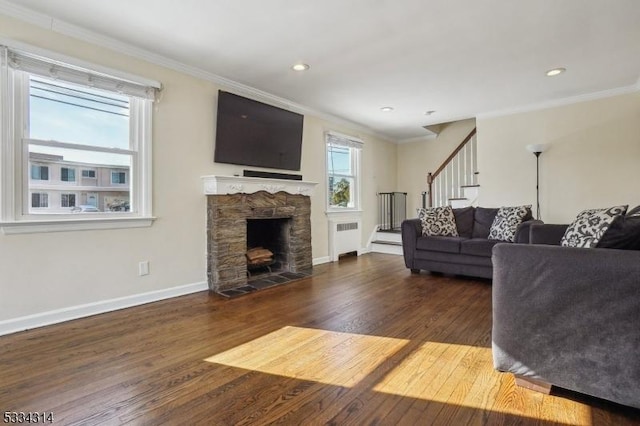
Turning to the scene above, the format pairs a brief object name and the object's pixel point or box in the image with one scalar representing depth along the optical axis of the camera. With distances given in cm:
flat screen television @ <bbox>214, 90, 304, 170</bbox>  377
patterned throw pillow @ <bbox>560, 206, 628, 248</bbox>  184
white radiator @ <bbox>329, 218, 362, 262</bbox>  543
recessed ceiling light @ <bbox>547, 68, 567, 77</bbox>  355
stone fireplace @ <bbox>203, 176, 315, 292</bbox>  361
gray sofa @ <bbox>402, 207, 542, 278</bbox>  391
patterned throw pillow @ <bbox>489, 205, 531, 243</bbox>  397
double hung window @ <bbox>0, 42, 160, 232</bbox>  245
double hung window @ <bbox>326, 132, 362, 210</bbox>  555
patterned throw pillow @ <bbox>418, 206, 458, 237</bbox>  452
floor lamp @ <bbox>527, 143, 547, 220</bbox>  466
